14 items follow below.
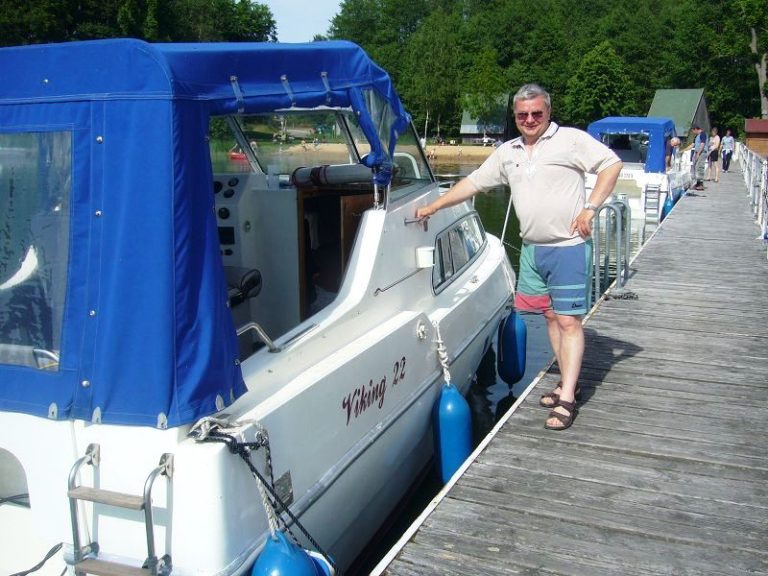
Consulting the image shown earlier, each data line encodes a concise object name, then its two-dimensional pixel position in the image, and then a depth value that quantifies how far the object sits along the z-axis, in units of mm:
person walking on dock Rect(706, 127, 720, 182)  23062
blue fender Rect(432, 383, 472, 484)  4586
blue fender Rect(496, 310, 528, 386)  6852
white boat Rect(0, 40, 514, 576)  2662
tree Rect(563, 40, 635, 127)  65562
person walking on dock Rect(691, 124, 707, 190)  22703
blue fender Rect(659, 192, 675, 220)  18547
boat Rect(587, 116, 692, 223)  18198
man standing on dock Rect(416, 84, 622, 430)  3969
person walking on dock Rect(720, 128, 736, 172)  25625
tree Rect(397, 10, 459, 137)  72562
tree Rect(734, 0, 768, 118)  52438
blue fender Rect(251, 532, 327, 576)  2711
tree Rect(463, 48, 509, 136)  67438
